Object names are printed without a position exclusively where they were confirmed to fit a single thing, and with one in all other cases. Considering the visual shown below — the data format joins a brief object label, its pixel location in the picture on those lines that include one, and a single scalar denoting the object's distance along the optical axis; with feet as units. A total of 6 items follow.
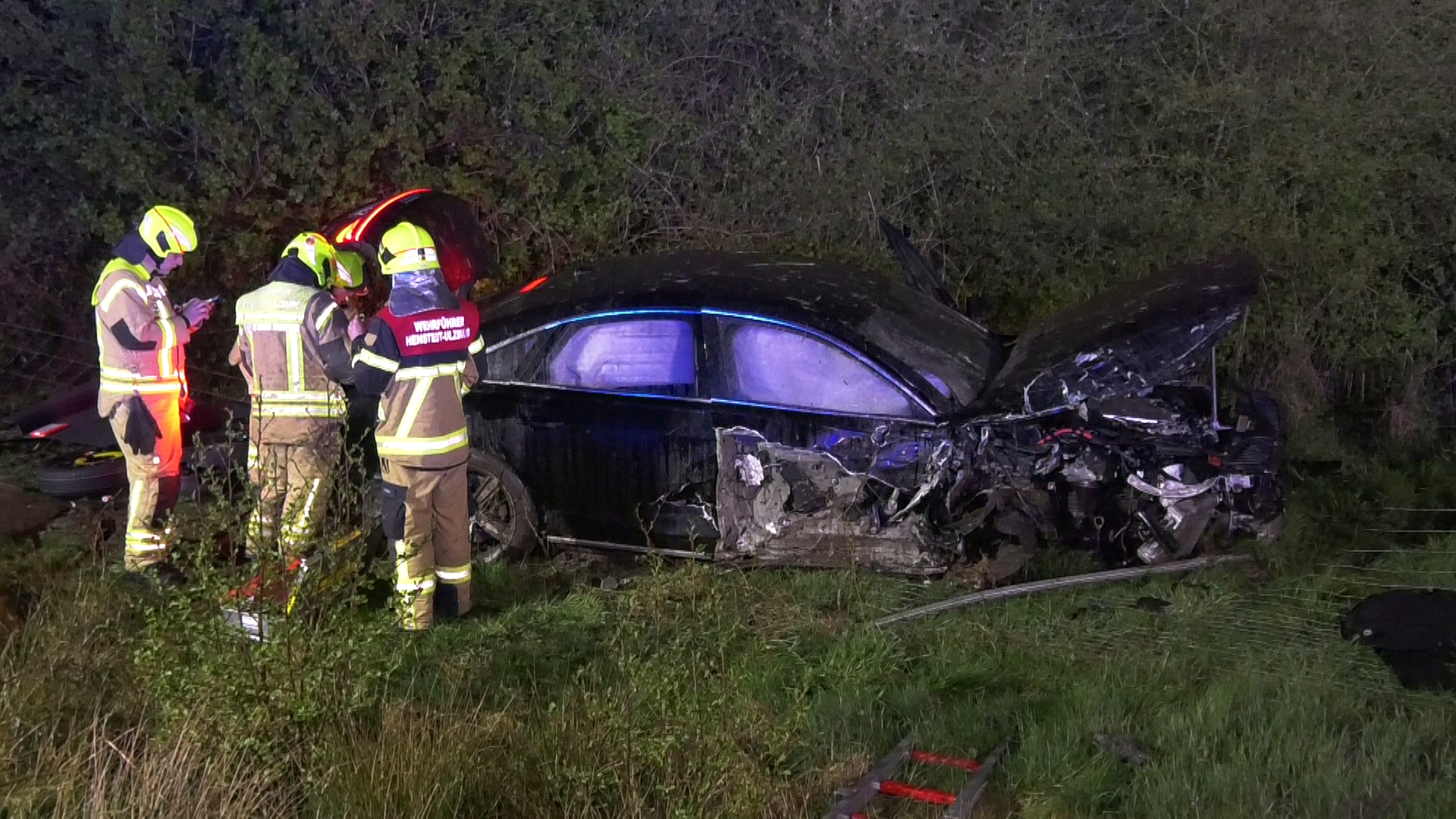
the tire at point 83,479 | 21.25
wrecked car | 16.98
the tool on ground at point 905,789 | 11.16
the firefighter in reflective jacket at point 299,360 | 17.33
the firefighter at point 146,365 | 18.01
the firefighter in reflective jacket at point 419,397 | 15.94
